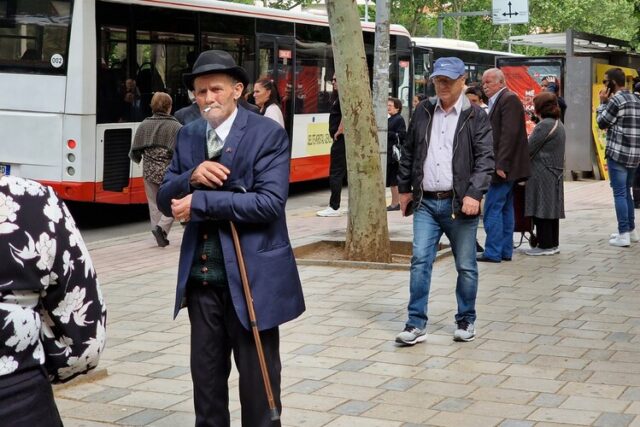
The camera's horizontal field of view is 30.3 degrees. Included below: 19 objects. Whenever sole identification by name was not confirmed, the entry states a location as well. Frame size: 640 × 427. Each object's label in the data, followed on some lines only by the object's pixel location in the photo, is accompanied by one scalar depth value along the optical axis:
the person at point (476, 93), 11.95
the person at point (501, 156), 10.27
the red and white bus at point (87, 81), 13.47
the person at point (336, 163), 14.96
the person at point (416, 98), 20.43
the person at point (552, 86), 16.49
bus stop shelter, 20.38
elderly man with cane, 4.30
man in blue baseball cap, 7.08
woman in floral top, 2.82
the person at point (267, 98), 13.04
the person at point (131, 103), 14.15
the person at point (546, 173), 11.00
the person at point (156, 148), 11.99
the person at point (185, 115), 12.64
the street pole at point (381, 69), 12.73
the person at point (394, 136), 15.51
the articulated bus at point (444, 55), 23.80
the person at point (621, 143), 11.62
